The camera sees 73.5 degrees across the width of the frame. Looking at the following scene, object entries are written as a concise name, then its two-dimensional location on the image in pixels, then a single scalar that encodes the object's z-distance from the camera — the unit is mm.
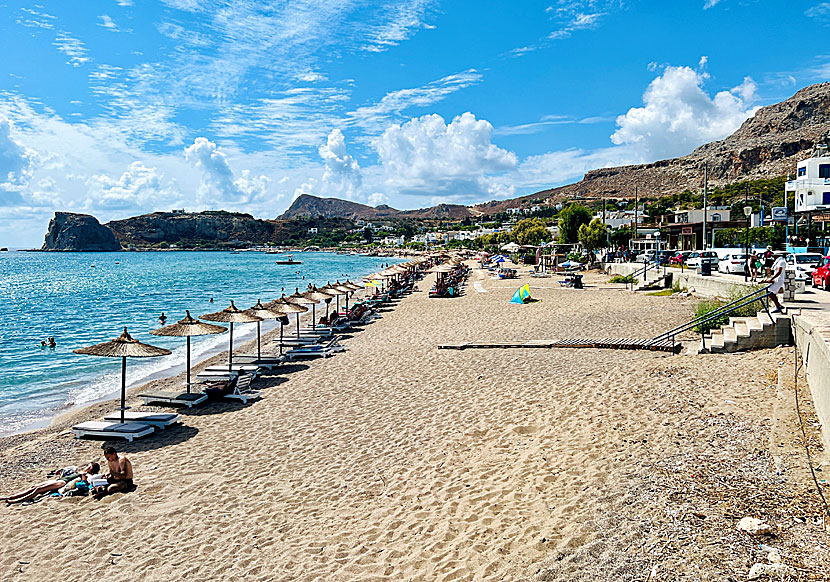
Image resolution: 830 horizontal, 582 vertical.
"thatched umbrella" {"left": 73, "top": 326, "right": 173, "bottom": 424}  9117
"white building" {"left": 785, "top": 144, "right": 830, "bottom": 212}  39125
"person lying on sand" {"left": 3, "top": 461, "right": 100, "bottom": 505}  6969
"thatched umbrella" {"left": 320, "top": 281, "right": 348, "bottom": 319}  19791
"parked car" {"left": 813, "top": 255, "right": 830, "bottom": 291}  15945
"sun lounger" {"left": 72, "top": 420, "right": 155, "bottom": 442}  8992
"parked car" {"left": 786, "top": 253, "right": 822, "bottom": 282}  19016
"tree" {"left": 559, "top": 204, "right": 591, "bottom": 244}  61406
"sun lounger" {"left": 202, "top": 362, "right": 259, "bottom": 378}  13102
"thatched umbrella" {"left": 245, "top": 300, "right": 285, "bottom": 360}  13178
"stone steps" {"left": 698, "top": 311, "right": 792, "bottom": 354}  10922
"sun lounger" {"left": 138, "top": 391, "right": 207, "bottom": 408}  10641
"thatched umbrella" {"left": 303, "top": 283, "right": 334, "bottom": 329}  17816
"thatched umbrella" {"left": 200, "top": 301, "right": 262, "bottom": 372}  12414
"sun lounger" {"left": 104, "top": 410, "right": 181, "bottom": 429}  9458
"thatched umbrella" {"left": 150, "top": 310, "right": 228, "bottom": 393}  10531
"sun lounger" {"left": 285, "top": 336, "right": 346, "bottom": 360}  15125
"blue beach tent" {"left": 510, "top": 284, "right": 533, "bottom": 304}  24312
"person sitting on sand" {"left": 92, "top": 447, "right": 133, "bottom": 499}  6992
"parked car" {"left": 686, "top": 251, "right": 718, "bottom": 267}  28047
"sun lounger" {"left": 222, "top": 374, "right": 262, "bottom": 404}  11070
